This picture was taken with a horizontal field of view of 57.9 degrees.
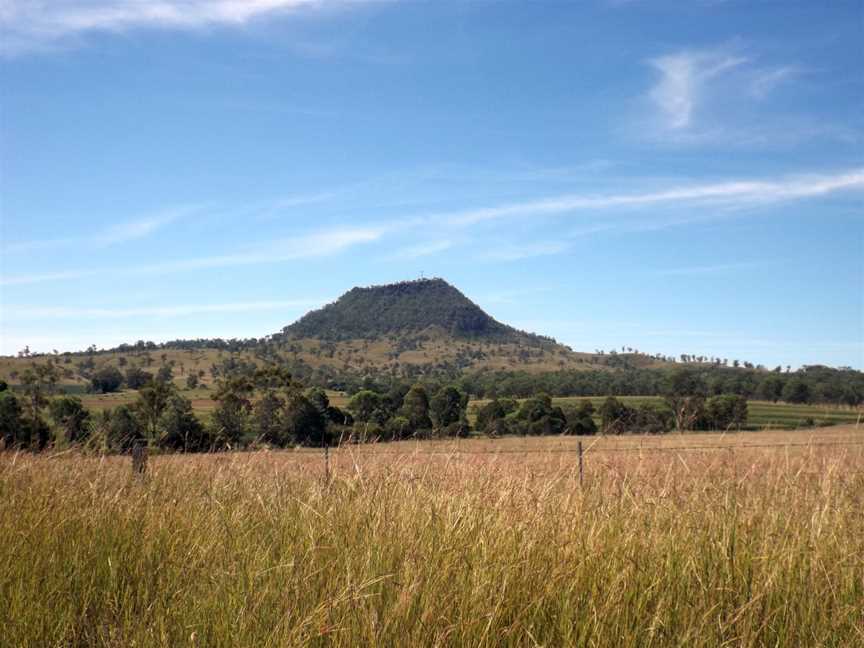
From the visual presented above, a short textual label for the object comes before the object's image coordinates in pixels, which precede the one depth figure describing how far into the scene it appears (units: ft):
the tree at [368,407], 195.93
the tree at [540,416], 170.60
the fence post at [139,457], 26.27
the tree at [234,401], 144.46
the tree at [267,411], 151.64
